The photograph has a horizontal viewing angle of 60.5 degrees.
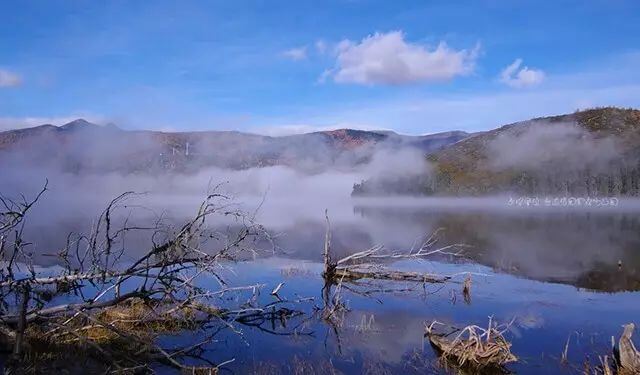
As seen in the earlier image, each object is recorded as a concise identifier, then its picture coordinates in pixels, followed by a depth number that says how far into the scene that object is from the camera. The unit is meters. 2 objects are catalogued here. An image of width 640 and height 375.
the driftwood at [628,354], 12.40
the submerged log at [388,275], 27.06
